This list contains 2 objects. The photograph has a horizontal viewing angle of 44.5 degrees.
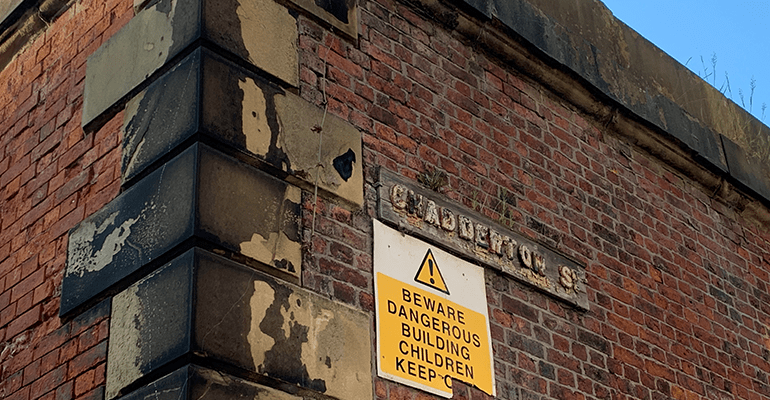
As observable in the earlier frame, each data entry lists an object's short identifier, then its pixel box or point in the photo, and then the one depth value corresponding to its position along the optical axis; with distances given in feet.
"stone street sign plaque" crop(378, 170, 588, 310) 13.89
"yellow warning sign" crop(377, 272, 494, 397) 12.77
